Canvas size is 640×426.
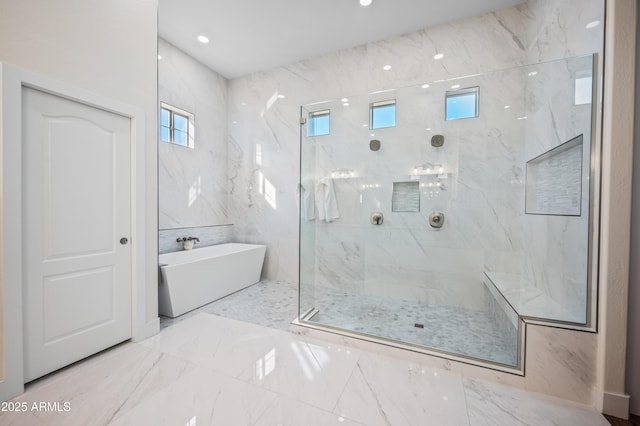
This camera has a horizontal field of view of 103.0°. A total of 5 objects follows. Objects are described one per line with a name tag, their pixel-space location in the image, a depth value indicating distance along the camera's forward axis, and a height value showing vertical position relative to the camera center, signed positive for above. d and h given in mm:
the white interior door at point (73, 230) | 1658 -182
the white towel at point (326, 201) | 3057 +99
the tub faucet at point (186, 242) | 3646 -499
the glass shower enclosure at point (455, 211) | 1775 -1
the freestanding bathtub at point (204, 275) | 2697 -829
